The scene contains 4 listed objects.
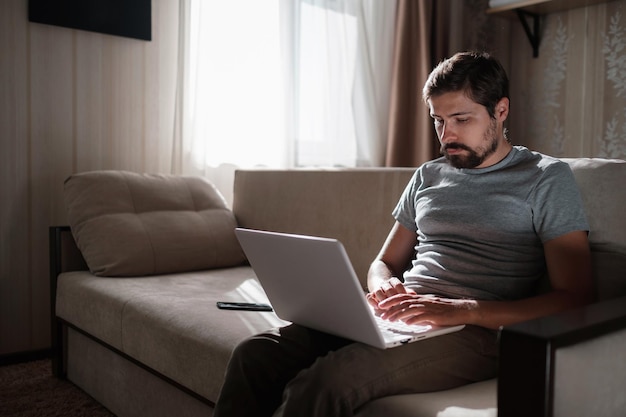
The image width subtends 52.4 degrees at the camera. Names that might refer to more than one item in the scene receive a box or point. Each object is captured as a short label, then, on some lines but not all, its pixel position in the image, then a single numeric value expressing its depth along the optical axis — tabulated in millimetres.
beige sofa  918
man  1140
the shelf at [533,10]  3357
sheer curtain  2863
